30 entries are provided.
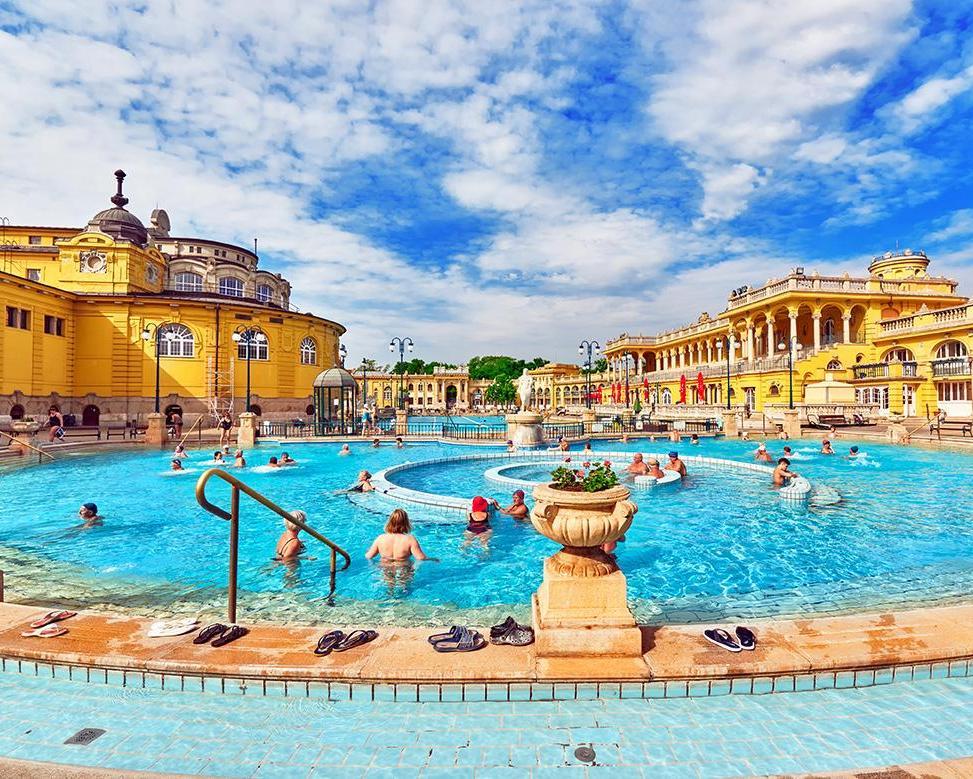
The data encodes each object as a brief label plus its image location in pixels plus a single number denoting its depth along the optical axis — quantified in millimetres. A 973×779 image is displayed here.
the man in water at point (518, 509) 10969
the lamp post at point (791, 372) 34397
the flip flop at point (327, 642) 4078
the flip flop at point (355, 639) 4159
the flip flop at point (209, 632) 4270
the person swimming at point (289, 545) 8422
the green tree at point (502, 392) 108812
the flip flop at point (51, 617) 4555
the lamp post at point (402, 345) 36938
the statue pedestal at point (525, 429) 24375
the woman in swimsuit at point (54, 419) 28312
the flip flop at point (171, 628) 4391
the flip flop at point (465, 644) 4124
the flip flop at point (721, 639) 4066
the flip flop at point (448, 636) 4293
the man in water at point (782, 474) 14266
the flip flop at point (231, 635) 4230
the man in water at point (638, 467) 15418
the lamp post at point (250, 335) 36250
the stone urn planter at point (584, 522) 4230
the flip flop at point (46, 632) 4347
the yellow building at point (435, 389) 107938
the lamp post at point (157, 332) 33844
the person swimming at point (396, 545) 8141
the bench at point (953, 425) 26259
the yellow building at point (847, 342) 33047
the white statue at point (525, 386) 24734
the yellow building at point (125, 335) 29844
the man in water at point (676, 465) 15926
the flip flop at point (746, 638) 4078
